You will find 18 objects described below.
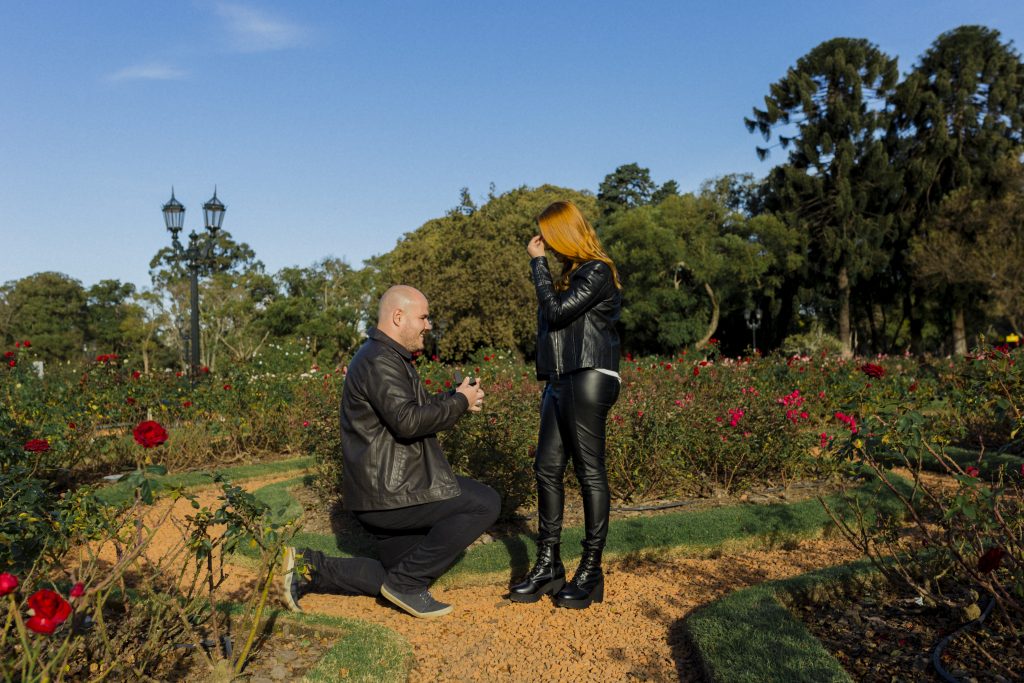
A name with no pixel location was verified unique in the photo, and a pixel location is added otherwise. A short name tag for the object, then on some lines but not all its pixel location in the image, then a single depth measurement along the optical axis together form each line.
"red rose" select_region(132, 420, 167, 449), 2.81
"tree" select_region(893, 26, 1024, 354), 33.31
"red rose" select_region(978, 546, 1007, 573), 2.51
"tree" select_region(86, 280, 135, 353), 52.62
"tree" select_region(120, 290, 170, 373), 47.16
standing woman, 3.98
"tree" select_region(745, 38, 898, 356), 34.62
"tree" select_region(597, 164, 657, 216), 51.81
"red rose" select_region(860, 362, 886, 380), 5.63
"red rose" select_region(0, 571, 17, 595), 1.98
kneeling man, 3.83
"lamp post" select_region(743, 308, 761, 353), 41.03
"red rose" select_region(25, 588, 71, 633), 1.90
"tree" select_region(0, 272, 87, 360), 47.81
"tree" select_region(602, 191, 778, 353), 35.53
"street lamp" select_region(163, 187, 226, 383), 14.36
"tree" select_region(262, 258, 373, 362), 41.19
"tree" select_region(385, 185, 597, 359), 28.88
